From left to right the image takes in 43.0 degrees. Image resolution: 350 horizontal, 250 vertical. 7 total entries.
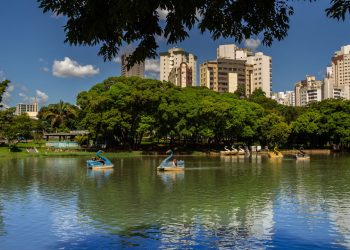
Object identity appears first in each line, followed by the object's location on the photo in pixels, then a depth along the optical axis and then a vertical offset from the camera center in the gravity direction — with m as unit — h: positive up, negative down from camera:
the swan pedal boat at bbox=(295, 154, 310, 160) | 53.56 -1.63
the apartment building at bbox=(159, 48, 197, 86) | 197.62 +38.05
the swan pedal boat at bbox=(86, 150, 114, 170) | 39.34 -1.91
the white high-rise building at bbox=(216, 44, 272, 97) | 190.25 +30.16
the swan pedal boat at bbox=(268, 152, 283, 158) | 58.28 -1.53
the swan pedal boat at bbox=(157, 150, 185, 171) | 37.12 -2.00
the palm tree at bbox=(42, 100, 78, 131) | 92.69 +5.90
